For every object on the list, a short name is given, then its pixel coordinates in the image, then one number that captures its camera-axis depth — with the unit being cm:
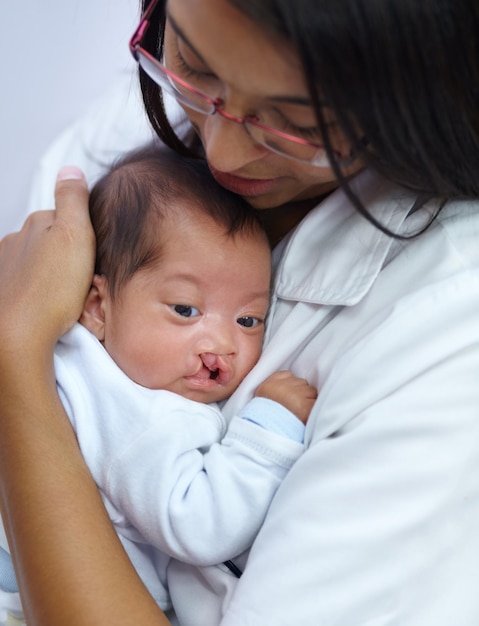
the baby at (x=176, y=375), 60
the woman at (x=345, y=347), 50
